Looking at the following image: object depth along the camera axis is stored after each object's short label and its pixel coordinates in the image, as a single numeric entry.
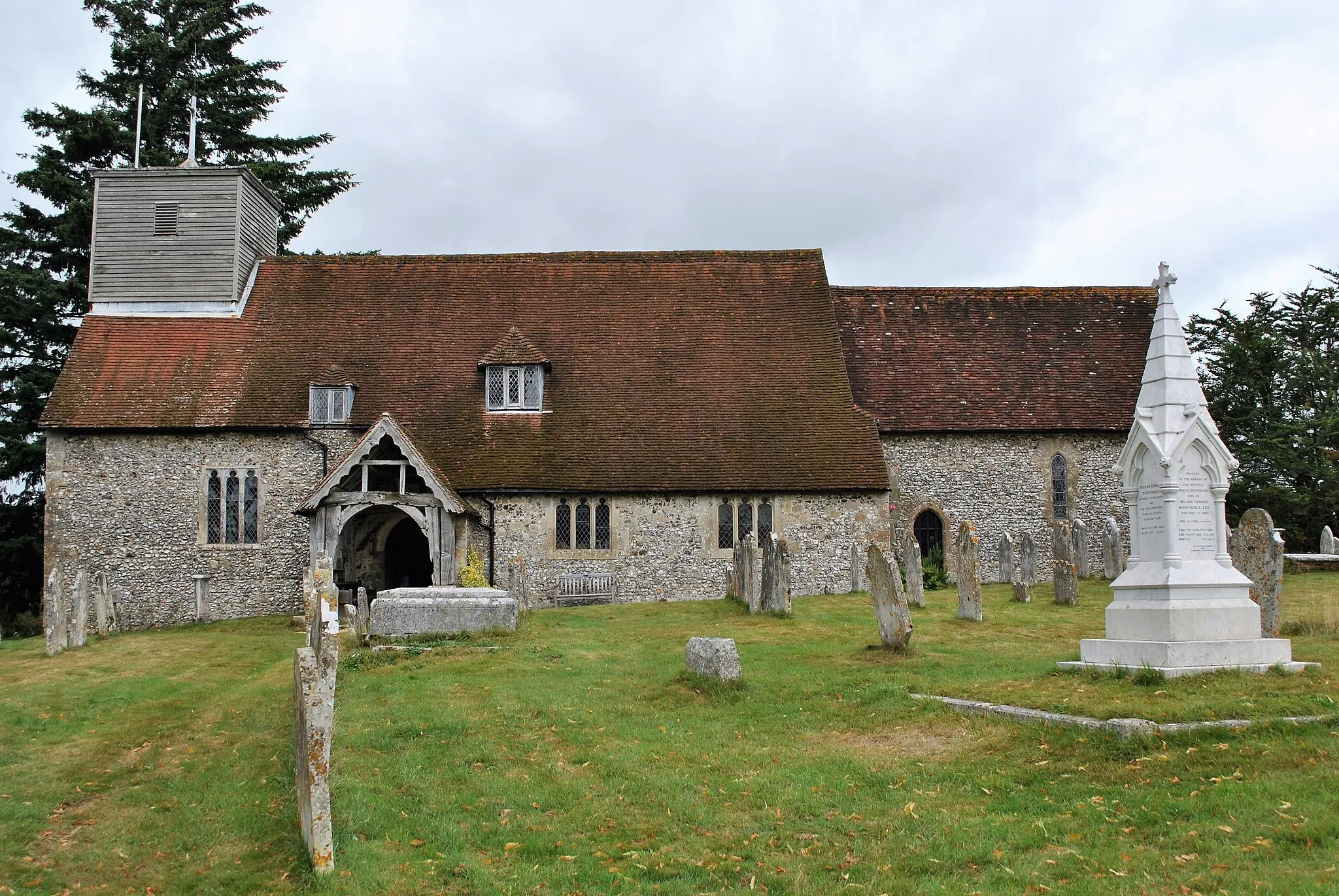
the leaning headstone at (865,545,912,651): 13.73
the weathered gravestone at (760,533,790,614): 18.92
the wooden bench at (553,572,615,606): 24.17
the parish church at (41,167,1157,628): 24.56
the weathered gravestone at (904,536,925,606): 19.72
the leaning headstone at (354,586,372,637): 17.81
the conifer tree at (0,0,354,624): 32.75
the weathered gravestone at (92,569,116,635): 21.88
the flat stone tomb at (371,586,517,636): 16.39
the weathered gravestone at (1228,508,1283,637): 13.27
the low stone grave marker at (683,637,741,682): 12.02
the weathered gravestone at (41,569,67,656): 18.50
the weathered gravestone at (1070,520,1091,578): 23.11
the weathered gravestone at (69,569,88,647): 19.48
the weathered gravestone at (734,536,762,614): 19.97
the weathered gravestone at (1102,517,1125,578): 24.64
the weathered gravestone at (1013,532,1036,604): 20.59
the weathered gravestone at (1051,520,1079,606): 19.55
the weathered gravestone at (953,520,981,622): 17.41
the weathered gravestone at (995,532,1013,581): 23.82
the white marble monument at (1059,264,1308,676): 10.62
